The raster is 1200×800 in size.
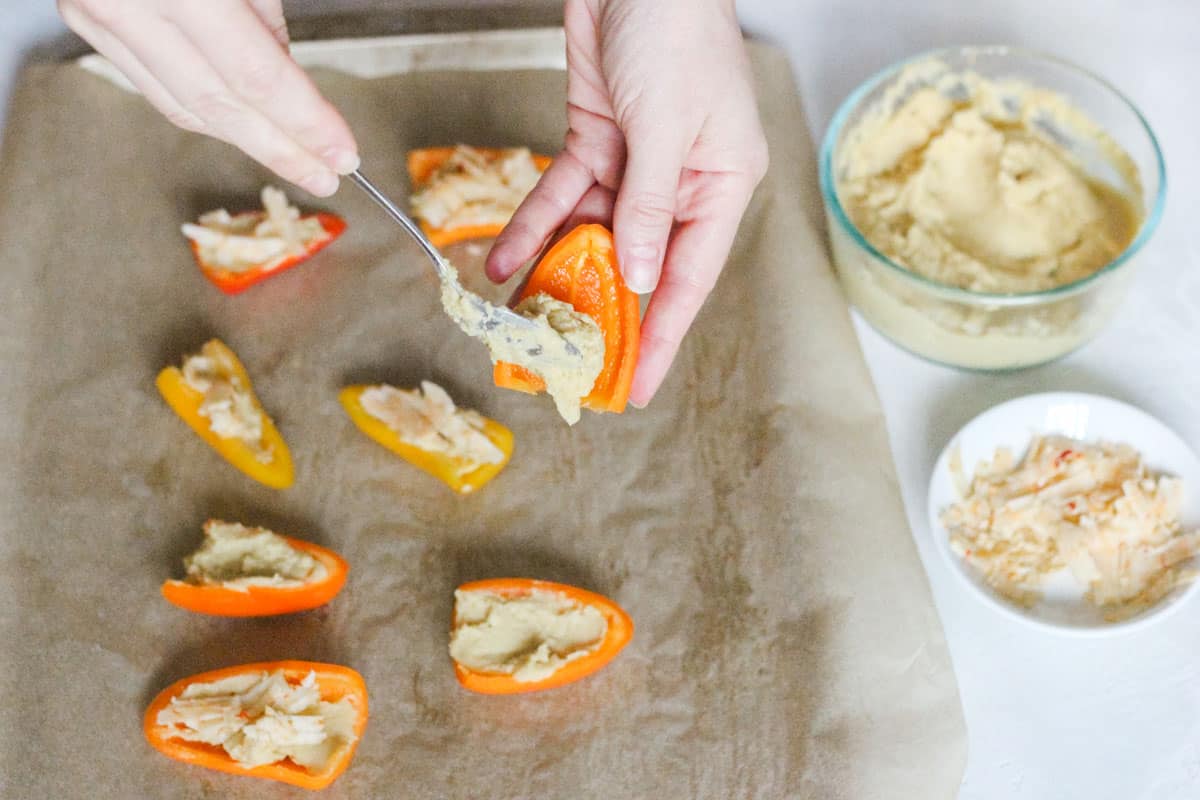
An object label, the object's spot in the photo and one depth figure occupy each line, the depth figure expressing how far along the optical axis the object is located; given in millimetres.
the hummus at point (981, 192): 698
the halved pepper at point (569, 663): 638
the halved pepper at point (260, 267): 738
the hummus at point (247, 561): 659
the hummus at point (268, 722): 622
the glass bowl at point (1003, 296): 674
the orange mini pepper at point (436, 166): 759
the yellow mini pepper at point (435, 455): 690
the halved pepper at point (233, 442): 694
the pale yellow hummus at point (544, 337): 609
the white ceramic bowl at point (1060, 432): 646
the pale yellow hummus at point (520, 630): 644
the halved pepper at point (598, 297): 633
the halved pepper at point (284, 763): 621
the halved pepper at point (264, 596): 655
